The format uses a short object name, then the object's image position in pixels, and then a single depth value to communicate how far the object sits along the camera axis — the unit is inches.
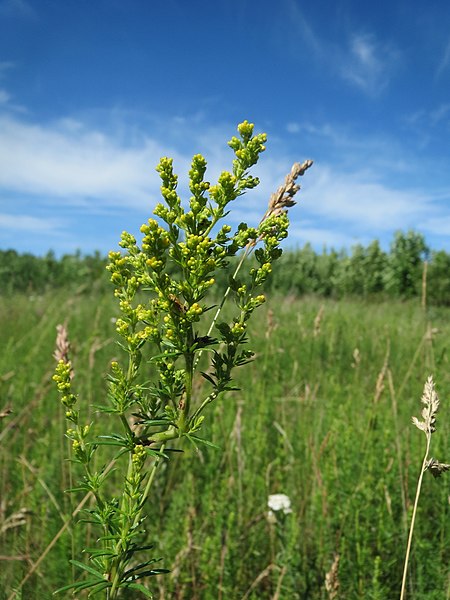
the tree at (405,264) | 1283.2
